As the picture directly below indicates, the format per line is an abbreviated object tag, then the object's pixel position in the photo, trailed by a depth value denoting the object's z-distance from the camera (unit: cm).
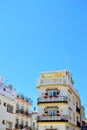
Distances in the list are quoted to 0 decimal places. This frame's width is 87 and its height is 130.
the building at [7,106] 4809
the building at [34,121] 6475
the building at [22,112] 5556
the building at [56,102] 4419
